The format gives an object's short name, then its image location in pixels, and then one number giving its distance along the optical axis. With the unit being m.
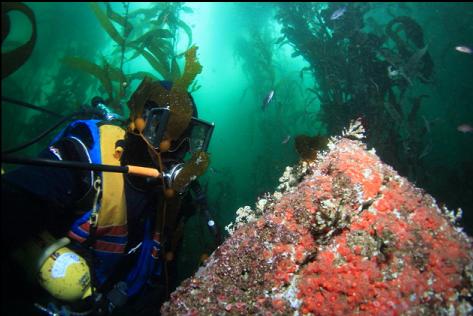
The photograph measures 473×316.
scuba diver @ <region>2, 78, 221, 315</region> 1.71
